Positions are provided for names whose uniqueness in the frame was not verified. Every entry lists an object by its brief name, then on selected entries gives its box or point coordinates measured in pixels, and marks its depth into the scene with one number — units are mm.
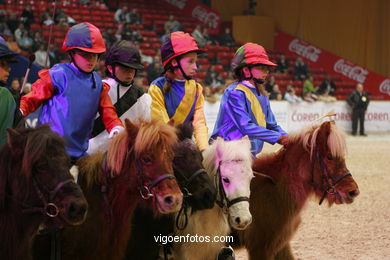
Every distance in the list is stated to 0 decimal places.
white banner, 20844
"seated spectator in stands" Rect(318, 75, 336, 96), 27083
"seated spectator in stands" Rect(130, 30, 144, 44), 23859
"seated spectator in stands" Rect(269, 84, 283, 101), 22594
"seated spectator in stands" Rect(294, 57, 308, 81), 28056
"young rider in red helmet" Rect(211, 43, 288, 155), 5430
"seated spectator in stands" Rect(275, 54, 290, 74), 28281
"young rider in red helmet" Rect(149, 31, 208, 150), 5250
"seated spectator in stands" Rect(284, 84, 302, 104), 22194
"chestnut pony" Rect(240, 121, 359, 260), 5023
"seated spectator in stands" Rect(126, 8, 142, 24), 25875
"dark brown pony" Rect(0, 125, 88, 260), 3414
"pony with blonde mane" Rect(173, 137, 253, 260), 4504
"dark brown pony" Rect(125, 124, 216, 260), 4359
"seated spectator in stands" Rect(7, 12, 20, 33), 20766
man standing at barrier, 22984
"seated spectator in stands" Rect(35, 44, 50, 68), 19047
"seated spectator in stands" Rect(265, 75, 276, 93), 23859
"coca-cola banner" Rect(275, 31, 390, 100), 29938
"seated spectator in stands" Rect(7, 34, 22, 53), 17703
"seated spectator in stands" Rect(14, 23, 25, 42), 20109
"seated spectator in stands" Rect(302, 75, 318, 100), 25469
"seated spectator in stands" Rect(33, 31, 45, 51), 19922
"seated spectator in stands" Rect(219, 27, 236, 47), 28297
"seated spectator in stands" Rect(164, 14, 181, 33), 26453
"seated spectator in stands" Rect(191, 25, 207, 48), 26281
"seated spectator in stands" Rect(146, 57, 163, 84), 20766
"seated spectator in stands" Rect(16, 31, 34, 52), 19828
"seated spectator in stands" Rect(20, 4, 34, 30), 21156
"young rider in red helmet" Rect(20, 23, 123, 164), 4406
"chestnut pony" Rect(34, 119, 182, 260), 3891
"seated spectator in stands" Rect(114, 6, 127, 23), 25570
